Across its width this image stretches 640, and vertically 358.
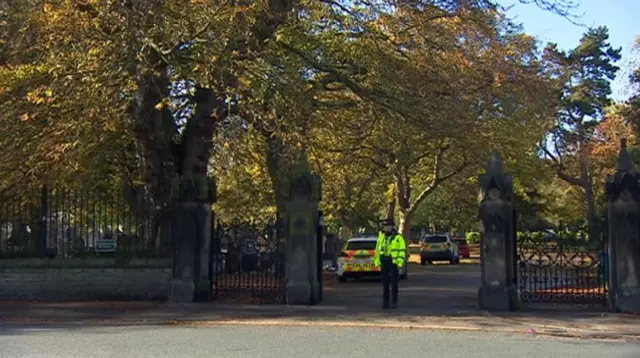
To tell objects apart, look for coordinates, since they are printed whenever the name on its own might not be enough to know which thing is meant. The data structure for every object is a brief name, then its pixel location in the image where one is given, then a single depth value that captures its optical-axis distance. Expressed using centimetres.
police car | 2561
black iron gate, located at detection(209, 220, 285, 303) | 1773
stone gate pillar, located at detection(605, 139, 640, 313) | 1562
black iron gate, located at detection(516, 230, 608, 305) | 1631
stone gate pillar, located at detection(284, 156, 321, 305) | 1694
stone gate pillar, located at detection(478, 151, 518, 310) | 1614
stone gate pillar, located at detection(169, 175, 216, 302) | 1730
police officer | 1587
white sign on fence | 1862
